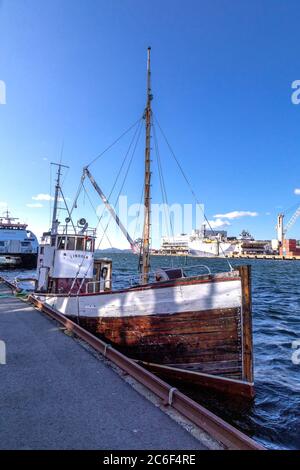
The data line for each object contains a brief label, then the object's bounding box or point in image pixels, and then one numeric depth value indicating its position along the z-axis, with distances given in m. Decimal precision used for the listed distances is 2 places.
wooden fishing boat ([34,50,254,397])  7.65
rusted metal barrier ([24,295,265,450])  3.98
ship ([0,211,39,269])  59.65
